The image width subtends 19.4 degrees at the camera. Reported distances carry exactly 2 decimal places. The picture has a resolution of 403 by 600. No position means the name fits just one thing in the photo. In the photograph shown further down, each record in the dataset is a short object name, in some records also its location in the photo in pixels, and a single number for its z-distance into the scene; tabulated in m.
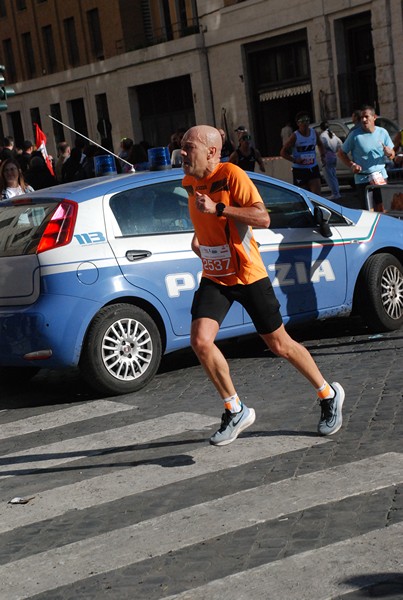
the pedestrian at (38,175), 16.61
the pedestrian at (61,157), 18.34
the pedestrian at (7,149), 19.27
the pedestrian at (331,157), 25.30
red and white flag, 17.28
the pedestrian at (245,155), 18.72
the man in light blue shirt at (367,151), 13.03
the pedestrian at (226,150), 21.31
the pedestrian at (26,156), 20.06
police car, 8.21
